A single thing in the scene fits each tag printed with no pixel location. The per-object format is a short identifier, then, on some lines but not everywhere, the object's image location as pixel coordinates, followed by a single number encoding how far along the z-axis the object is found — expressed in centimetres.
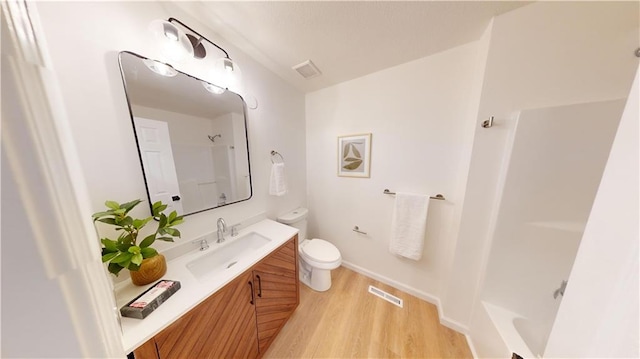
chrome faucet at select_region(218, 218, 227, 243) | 119
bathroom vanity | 67
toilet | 154
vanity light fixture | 101
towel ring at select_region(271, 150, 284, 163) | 158
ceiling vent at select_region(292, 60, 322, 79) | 140
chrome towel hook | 103
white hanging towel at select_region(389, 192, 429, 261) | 145
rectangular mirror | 89
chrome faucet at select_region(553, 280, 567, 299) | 104
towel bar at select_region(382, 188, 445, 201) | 138
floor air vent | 155
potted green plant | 69
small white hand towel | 154
